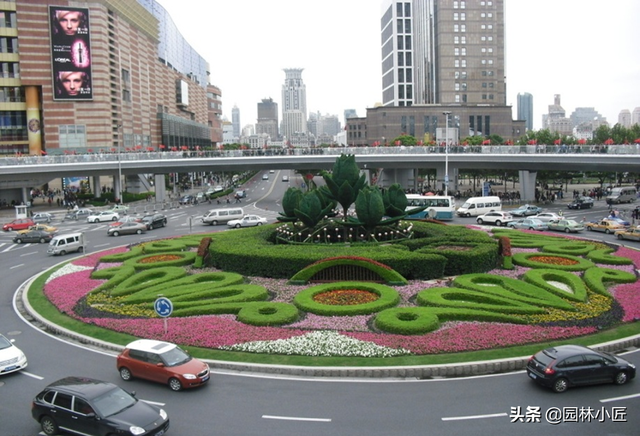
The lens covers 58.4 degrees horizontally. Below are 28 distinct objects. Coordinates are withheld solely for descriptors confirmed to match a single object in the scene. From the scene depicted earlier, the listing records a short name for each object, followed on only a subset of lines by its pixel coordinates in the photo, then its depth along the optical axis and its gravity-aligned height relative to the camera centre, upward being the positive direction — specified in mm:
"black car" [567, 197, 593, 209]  63688 -3893
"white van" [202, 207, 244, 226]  54688 -3648
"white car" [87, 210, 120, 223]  60969 -3836
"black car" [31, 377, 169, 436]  12828 -5338
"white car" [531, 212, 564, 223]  47381 -4021
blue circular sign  18828 -4162
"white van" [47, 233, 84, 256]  39688 -4347
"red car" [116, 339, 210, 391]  15891 -5287
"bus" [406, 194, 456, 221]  54528 -3290
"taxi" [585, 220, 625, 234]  44375 -4571
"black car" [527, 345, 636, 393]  15266 -5387
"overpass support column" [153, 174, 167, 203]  79938 -1067
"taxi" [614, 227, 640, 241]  40438 -4743
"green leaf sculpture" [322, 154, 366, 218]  32938 -370
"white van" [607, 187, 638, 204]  69250 -3311
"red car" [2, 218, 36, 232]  54969 -4101
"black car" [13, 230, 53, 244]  47156 -4468
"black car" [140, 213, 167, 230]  52453 -3811
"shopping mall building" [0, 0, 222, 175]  82062 +15761
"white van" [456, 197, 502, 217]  58062 -3560
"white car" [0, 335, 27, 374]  17266 -5354
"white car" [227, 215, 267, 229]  52031 -4057
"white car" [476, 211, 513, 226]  50719 -4223
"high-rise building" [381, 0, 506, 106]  120000 +26530
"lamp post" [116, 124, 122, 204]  68000 -589
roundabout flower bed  19094 -5256
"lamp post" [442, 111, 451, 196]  63375 +1141
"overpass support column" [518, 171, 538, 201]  72062 -1730
